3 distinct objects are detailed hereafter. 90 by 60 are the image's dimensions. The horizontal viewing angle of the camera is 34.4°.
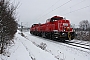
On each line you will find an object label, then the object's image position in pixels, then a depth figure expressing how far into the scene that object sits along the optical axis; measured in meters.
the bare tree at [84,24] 101.86
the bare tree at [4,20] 6.47
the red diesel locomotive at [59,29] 18.93
